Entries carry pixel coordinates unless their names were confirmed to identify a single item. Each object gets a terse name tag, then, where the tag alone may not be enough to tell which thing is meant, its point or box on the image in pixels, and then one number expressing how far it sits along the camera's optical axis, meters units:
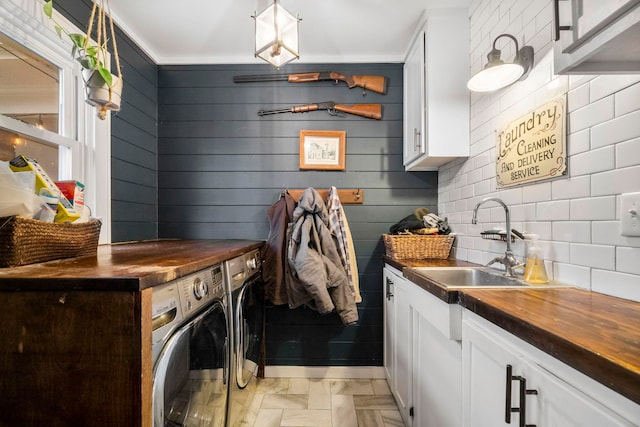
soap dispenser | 1.09
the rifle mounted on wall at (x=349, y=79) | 2.11
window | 1.18
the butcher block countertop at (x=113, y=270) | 0.63
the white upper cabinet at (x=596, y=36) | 0.54
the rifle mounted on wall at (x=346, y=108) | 2.13
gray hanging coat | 1.66
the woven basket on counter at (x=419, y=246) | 1.80
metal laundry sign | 1.06
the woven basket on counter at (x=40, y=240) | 0.76
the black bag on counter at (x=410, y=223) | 1.93
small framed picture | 2.14
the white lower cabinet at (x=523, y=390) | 0.48
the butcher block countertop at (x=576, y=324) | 0.45
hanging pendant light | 1.38
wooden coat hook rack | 2.14
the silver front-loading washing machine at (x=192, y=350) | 0.75
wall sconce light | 1.19
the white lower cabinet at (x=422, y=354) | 0.99
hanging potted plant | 1.13
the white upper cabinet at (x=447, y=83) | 1.71
